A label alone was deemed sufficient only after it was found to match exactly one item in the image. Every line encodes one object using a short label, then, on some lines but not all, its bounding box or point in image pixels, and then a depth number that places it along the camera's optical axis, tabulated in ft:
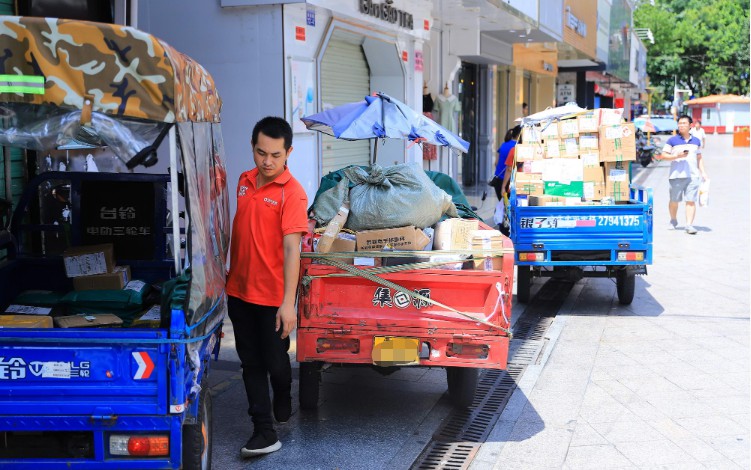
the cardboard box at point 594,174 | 32.86
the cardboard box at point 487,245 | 18.85
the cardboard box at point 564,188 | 33.04
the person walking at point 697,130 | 55.25
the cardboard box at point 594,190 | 32.94
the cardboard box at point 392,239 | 19.48
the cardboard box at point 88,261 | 17.90
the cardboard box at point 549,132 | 33.60
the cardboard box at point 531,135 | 33.73
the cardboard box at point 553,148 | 33.47
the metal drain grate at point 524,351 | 24.47
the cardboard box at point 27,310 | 16.55
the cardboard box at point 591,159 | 32.89
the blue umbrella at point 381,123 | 23.89
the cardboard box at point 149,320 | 15.89
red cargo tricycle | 18.07
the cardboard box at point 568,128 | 33.28
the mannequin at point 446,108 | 56.34
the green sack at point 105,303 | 16.79
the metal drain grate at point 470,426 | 17.35
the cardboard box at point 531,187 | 32.99
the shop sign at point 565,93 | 121.49
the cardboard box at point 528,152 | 33.47
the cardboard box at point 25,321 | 14.84
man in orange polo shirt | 16.26
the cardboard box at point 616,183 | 32.89
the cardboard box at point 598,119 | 32.91
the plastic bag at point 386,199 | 20.17
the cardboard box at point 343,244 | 19.35
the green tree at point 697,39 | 213.25
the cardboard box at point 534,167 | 33.27
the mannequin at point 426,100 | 55.52
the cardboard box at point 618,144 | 32.40
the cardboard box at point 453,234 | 19.88
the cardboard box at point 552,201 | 31.78
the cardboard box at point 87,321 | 15.58
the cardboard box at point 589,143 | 33.04
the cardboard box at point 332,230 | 19.08
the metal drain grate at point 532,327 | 27.30
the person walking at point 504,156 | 38.94
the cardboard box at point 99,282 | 17.58
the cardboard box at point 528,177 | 33.06
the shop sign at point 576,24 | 77.61
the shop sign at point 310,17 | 33.60
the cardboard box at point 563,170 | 33.04
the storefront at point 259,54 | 31.83
